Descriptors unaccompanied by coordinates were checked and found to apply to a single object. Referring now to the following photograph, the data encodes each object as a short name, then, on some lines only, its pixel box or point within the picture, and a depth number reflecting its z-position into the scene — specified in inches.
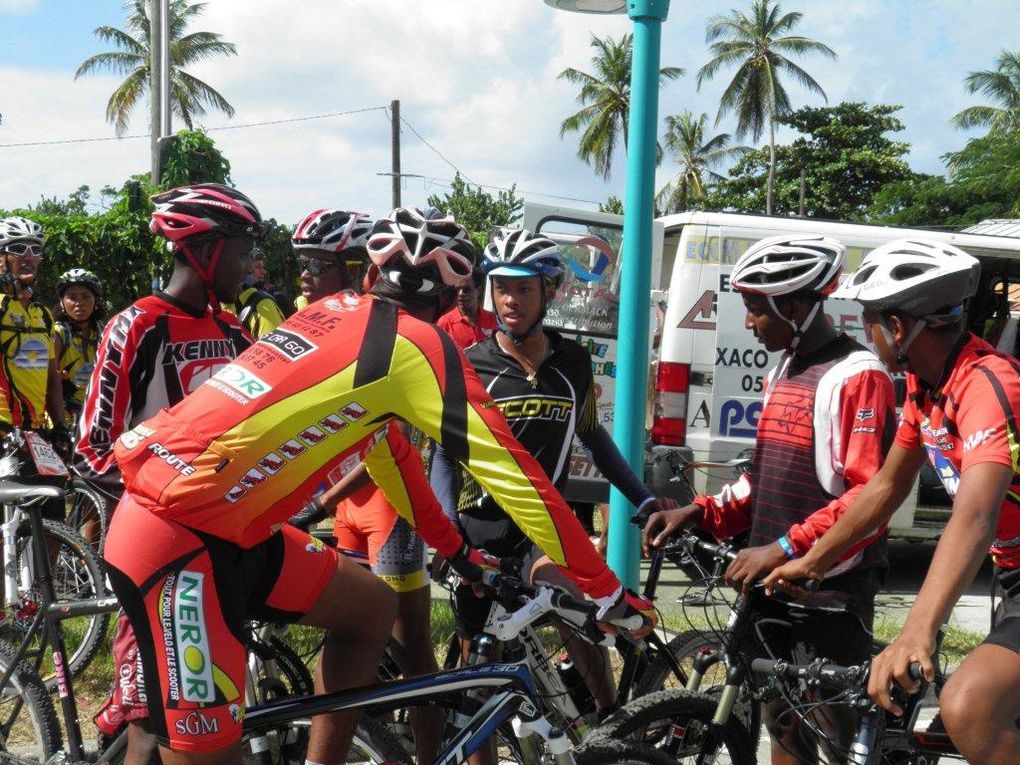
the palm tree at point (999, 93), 1719.0
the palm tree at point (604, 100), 1758.1
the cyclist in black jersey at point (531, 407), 149.9
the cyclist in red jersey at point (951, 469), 98.7
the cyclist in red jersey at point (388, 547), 156.8
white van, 306.0
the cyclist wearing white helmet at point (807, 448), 128.6
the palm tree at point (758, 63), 1862.7
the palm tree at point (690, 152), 1936.5
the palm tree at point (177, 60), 1469.0
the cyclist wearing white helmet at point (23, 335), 252.5
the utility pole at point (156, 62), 666.2
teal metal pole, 208.5
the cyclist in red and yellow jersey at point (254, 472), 99.7
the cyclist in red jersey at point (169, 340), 136.8
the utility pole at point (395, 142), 1081.1
